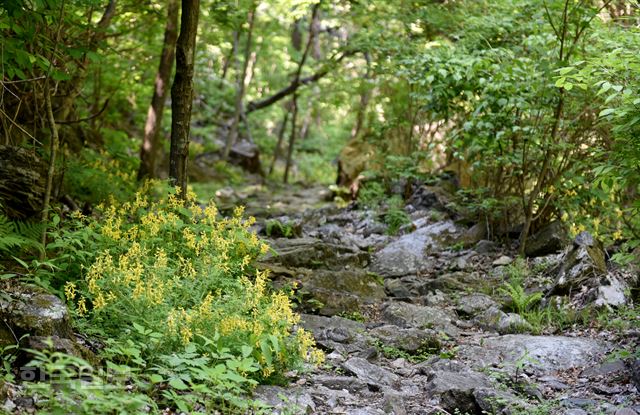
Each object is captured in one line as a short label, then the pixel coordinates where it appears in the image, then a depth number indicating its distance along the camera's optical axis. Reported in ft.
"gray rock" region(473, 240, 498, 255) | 33.76
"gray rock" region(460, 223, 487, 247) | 35.42
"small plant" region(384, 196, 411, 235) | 40.37
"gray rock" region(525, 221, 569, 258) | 30.76
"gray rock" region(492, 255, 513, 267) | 31.30
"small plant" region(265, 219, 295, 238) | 35.70
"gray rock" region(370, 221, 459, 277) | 32.78
